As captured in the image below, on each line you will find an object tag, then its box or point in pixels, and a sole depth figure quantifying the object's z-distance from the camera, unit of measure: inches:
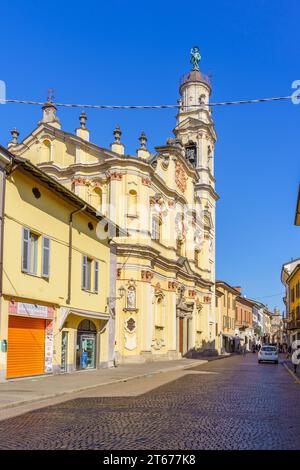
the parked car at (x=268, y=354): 1664.6
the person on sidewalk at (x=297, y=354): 1760.1
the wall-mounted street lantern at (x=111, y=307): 1176.8
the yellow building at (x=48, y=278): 788.0
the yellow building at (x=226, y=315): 2743.1
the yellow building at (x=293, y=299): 2559.1
